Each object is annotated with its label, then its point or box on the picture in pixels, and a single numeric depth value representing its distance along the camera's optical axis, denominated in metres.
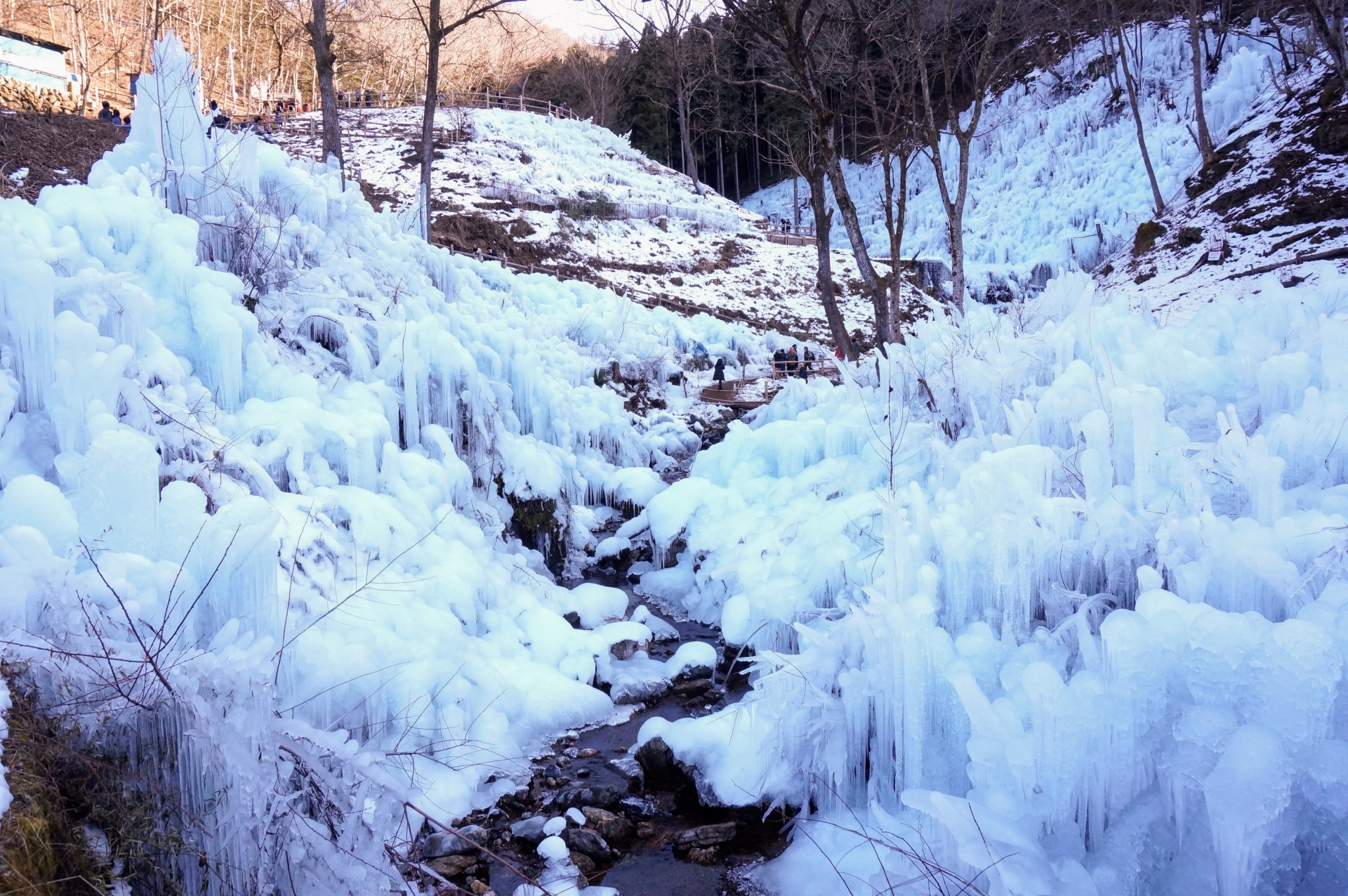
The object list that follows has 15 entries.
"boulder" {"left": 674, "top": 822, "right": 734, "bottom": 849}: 4.18
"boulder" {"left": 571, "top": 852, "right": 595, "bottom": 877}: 4.00
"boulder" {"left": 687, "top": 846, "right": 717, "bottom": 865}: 4.08
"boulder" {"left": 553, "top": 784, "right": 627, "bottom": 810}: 4.47
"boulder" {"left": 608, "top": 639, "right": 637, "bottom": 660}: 6.29
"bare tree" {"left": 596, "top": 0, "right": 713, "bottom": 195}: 31.16
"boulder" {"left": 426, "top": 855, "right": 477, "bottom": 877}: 3.93
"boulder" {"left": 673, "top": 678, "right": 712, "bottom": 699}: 5.84
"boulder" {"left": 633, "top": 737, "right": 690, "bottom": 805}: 4.73
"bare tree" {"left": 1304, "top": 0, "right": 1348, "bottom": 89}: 12.89
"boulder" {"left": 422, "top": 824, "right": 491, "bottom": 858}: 4.05
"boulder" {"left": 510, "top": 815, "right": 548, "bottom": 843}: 4.18
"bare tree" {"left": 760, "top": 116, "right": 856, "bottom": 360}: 9.70
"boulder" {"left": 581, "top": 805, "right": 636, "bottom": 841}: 4.28
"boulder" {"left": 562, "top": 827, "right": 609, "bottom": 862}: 4.10
